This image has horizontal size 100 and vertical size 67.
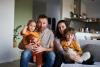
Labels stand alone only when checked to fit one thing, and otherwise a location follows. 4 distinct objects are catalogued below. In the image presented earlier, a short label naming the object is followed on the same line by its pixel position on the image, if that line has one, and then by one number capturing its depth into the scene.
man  1.91
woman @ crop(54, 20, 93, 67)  1.93
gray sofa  2.14
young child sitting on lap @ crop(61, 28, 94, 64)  1.99
